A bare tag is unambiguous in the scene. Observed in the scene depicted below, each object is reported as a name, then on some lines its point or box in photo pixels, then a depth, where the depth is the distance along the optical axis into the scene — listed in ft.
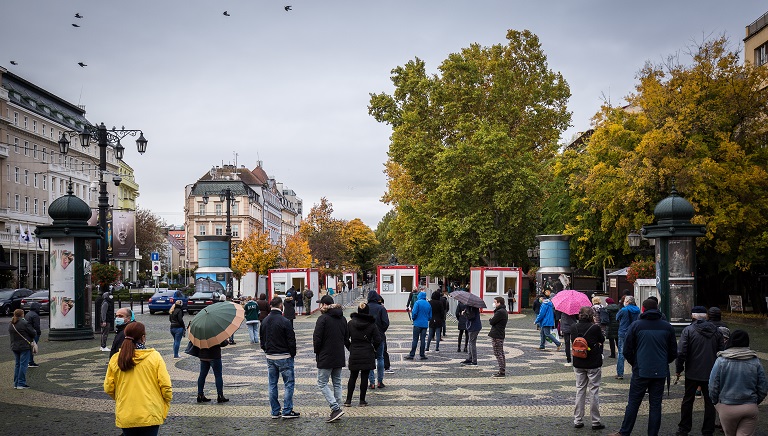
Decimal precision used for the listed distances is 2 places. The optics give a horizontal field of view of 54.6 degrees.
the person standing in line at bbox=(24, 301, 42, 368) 54.03
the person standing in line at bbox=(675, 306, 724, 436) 33.50
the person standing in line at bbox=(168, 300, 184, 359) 63.00
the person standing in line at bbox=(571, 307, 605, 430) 35.40
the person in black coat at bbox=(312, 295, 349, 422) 38.17
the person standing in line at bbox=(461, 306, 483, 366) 60.59
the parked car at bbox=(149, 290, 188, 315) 137.08
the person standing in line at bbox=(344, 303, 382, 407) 41.19
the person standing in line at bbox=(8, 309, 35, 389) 48.25
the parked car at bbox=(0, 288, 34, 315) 144.25
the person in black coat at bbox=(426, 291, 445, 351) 66.13
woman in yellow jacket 22.68
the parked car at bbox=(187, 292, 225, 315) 136.26
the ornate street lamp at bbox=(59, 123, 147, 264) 89.40
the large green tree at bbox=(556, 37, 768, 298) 109.40
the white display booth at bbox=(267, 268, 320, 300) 136.26
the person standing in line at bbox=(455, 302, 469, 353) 64.52
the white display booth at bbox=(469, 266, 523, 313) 135.85
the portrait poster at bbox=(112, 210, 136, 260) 101.45
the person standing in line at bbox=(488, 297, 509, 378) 53.11
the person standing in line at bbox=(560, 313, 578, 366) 59.82
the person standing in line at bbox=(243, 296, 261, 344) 80.59
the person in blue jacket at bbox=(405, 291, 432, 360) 61.41
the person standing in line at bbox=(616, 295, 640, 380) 51.35
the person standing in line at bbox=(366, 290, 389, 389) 48.62
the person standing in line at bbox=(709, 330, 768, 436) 26.91
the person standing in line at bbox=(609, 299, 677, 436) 32.07
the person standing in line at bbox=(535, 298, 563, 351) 69.67
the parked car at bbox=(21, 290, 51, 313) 133.28
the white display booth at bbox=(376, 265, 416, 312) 142.41
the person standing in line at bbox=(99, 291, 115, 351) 71.20
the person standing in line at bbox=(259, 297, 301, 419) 38.29
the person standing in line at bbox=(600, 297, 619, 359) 61.00
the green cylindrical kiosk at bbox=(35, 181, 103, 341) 85.30
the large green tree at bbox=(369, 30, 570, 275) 148.56
